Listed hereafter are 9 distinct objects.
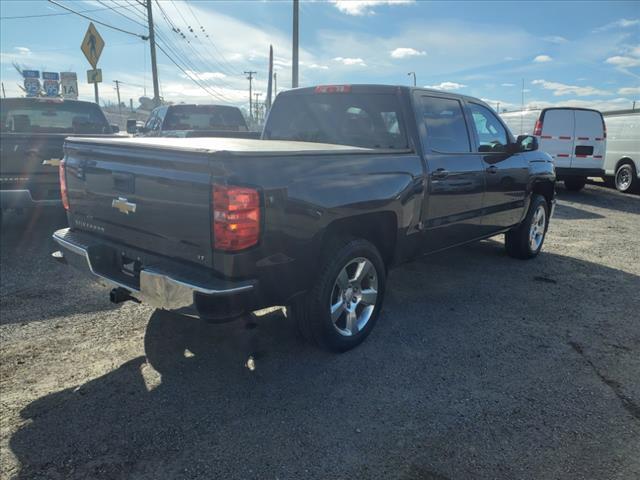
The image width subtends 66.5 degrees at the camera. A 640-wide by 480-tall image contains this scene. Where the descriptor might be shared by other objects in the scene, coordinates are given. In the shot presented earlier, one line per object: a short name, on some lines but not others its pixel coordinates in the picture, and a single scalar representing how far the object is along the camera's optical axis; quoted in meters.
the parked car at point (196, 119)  10.26
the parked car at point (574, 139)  11.97
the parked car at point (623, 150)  12.33
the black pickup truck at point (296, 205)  2.63
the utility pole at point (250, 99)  60.53
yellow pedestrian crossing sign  13.55
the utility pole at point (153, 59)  25.73
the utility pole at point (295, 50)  19.14
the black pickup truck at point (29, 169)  5.76
